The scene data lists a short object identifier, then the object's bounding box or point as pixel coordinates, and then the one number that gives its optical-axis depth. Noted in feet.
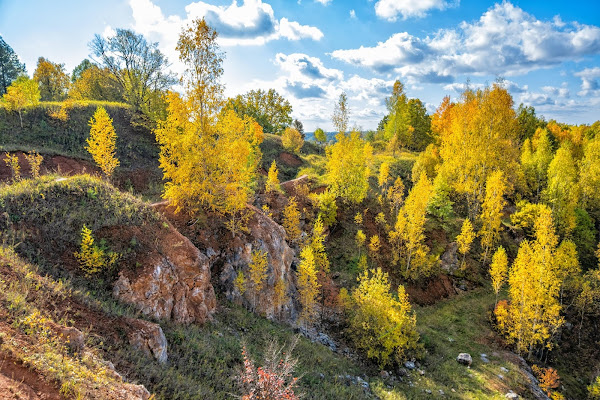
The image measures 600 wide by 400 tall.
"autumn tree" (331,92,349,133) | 115.34
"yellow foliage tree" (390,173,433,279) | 92.02
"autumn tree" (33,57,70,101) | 189.16
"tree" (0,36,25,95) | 165.82
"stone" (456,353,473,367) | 66.59
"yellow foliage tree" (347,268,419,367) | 62.90
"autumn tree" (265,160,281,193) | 104.19
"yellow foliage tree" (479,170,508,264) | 98.37
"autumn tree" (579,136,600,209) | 133.90
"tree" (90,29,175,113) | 135.95
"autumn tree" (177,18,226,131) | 59.16
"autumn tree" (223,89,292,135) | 230.68
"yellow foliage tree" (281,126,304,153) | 177.78
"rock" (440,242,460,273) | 102.01
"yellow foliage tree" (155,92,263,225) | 59.00
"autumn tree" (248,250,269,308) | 61.05
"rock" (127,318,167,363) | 33.12
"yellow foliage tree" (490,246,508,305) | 83.10
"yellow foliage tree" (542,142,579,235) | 116.47
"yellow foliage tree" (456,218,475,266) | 95.33
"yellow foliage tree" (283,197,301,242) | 89.81
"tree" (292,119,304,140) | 256.30
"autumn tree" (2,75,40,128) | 100.42
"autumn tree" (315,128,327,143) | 245.04
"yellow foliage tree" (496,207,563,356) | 68.28
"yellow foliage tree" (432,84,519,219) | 113.50
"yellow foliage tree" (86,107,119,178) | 73.61
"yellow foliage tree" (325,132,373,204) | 110.73
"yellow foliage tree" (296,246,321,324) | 67.62
